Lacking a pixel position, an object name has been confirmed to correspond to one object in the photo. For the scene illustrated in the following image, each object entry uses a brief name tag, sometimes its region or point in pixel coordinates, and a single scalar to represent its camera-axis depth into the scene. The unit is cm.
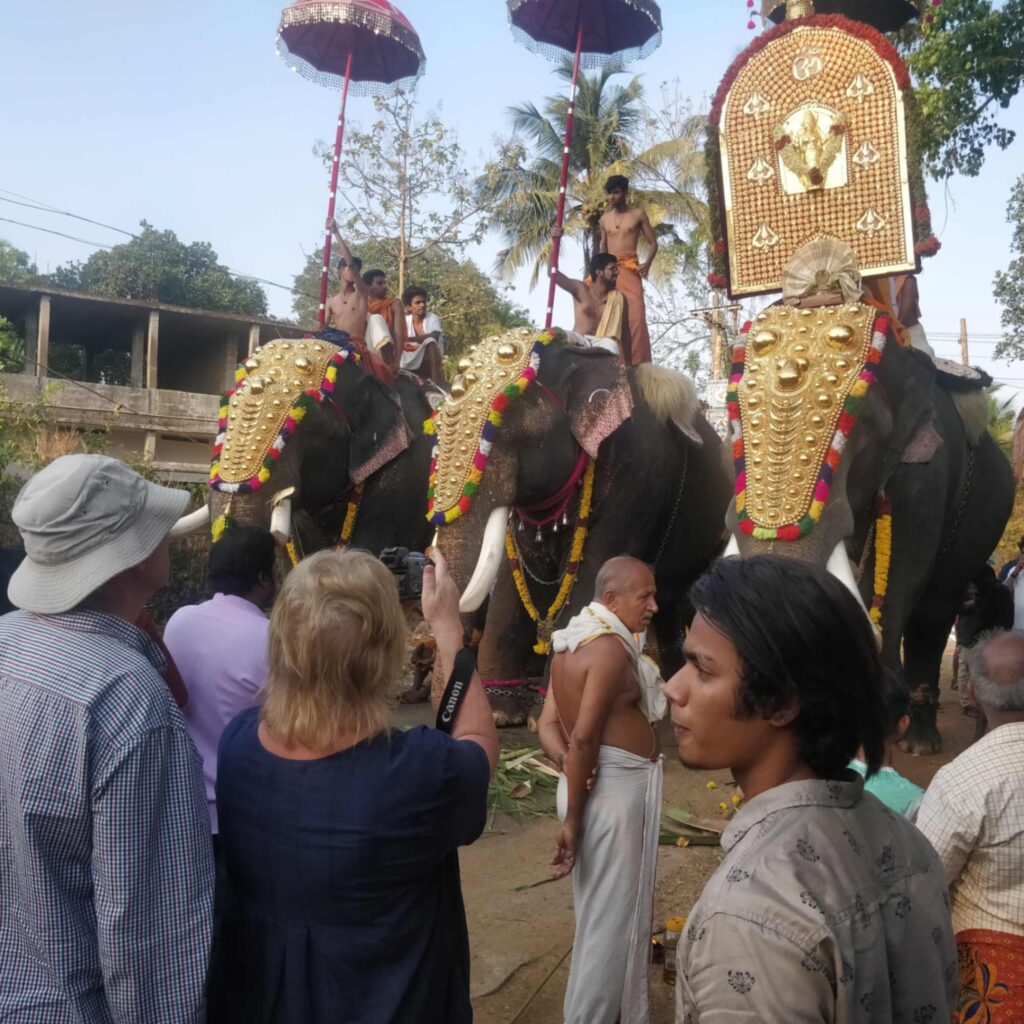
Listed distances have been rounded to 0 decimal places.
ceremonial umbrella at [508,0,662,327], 798
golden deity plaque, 502
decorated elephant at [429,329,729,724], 505
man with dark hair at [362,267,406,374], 804
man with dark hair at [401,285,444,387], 906
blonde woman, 167
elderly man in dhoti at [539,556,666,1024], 274
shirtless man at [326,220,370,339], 779
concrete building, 1797
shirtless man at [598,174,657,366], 664
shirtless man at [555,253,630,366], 652
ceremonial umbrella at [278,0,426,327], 898
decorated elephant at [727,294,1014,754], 393
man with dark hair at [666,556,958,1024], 111
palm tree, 2236
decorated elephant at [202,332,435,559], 608
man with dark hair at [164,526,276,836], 243
